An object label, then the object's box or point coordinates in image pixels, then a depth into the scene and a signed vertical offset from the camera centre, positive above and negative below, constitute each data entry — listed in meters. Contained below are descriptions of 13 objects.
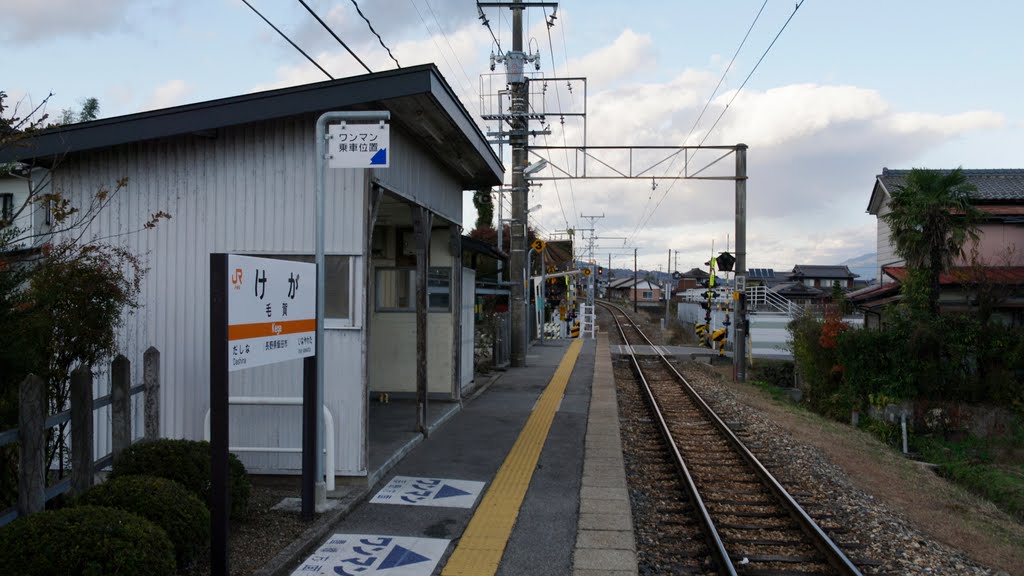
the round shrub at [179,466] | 5.82 -1.25
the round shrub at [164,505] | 4.91 -1.32
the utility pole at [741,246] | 20.89 +1.45
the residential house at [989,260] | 18.94 +1.15
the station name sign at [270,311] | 5.00 -0.08
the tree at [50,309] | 5.21 -0.06
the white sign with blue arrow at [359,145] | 6.62 +1.33
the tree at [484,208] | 45.97 +5.53
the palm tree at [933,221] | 18.06 +1.82
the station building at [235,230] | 7.56 +0.70
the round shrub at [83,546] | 3.94 -1.28
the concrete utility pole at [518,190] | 21.05 +3.03
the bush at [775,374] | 25.92 -2.53
